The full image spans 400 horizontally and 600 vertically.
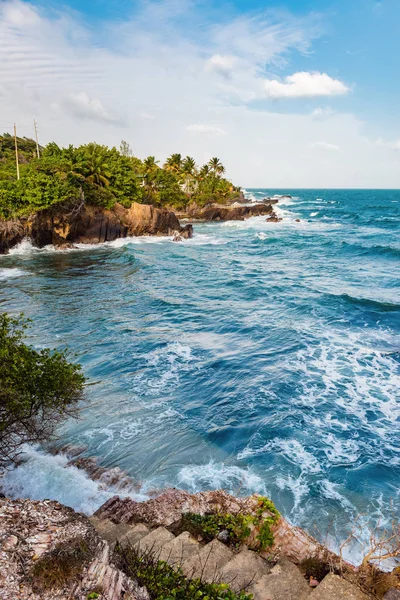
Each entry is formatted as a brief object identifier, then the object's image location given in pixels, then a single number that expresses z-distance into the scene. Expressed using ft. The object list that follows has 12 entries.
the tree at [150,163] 227.30
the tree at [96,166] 144.46
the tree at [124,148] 253.03
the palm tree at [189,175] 276.45
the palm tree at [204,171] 289.94
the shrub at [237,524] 19.31
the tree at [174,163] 280.72
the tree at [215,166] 302.45
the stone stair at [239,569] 15.57
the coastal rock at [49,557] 12.47
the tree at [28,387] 24.94
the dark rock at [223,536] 19.85
